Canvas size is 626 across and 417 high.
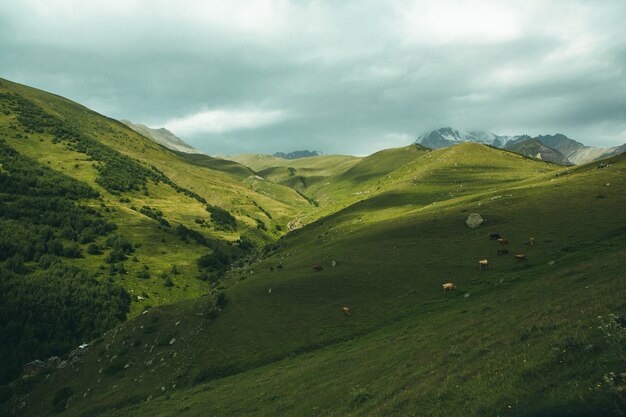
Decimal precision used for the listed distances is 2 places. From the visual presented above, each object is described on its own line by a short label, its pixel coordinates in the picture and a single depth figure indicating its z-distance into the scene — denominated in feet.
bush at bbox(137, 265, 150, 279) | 345.27
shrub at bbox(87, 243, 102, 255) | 375.04
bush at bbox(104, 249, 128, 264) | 363.39
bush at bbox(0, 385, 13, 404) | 181.05
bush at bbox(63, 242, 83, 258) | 357.18
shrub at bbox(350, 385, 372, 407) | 75.97
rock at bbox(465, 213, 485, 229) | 215.72
